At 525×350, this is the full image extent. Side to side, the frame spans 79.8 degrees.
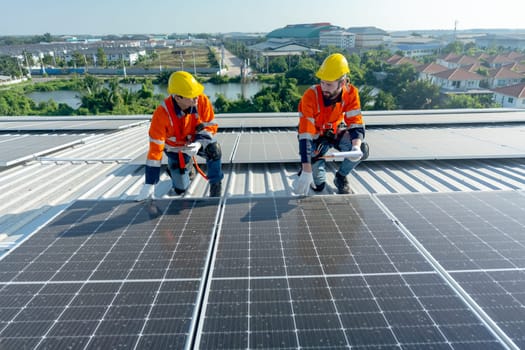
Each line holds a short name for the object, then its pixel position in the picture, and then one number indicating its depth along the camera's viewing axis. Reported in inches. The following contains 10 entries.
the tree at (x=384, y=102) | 1556.3
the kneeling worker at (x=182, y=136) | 227.3
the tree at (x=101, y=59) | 3980.8
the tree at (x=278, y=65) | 3799.2
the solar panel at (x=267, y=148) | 315.0
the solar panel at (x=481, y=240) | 127.6
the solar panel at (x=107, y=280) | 114.1
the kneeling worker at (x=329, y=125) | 237.3
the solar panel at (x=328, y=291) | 111.3
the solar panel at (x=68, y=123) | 523.8
